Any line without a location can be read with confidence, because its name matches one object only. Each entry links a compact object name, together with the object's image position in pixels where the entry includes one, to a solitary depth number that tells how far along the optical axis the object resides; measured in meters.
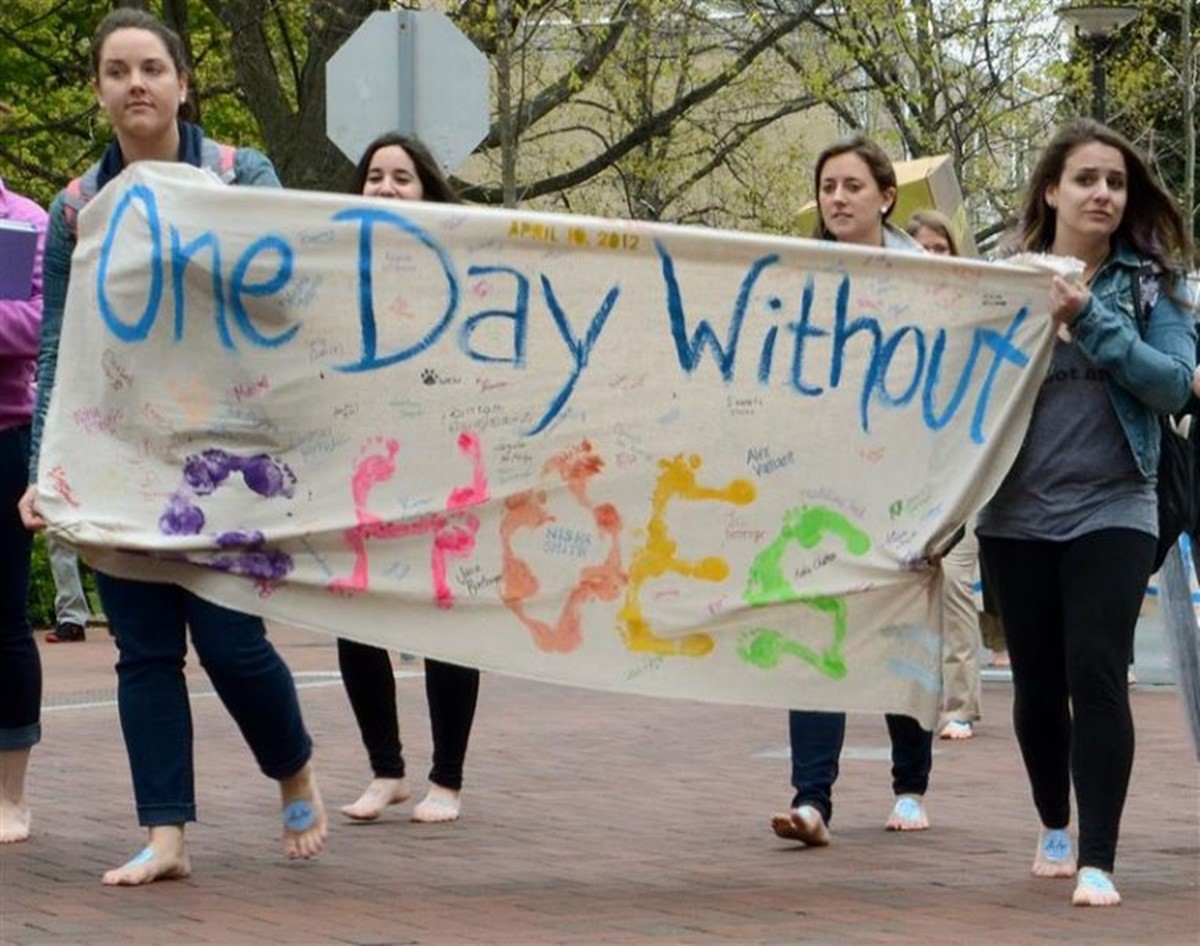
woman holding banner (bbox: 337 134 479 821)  7.86
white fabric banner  6.54
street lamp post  23.09
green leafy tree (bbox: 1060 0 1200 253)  28.73
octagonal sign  13.50
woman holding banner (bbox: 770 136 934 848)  7.48
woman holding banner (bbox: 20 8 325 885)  6.54
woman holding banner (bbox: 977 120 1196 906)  6.48
